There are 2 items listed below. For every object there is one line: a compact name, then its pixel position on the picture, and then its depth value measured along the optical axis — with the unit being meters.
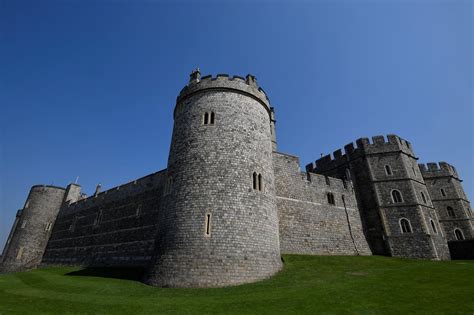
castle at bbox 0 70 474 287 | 12.45
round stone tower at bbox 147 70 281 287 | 11.77
